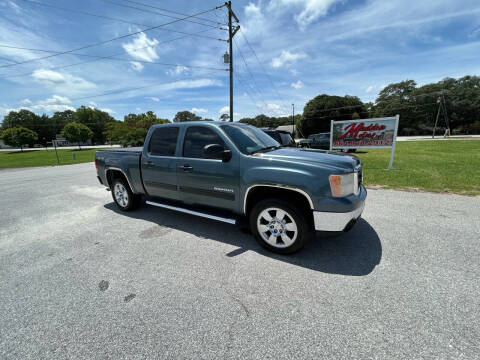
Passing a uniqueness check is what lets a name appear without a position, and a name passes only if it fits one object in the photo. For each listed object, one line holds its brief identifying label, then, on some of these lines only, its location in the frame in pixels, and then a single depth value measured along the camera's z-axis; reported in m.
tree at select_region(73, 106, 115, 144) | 74.00
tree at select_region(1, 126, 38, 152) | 48.50
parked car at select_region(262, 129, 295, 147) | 10.66
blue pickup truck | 2.60
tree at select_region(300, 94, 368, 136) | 50.34
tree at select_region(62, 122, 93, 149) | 49.66
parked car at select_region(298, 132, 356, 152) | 17.44
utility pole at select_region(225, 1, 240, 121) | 13.43
